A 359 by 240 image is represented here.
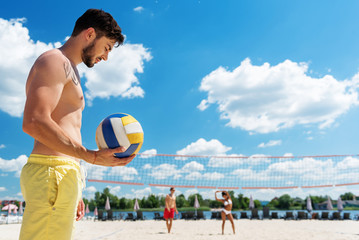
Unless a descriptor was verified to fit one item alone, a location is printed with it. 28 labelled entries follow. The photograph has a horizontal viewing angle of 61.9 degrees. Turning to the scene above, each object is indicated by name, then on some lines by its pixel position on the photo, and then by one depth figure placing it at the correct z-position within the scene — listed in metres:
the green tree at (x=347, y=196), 69.71
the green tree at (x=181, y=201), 63.21
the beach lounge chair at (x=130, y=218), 19.97
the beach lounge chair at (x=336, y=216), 18.77
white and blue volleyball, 1.63
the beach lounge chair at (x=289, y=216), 19.07
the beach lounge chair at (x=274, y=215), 20.20
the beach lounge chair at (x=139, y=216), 19.85
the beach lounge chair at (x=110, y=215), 20.38
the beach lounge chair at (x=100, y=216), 20.48
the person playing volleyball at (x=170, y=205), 9.36
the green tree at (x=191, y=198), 60.88
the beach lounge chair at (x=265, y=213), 20.16
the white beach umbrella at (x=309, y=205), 22.10
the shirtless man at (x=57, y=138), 1.22
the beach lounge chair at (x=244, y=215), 20.75
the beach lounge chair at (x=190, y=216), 19.31
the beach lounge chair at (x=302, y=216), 18.61
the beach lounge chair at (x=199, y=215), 18.94
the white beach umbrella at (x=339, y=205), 21.09
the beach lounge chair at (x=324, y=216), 18.72
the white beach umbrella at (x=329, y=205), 22.95
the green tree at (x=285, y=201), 70.12
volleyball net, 11.67
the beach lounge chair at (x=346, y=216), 18.80
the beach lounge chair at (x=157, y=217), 19.54
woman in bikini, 9.21
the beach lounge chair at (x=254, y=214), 19.75
